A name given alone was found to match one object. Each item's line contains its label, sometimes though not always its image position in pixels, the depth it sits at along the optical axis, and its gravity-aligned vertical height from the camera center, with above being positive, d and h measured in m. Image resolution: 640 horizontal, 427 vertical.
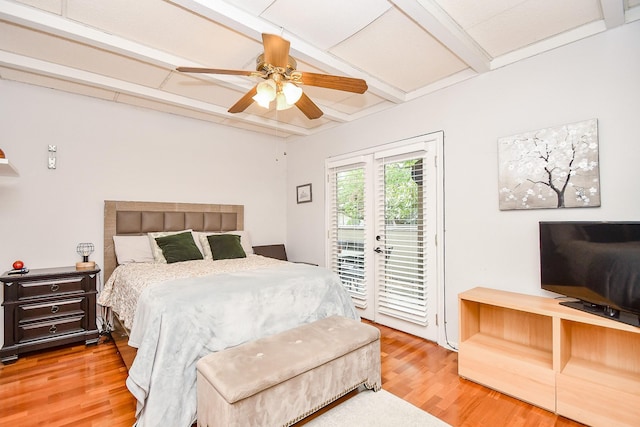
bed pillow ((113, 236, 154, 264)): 3.37 -0.32
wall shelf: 2.54 +0.48
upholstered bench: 1.61 -0.91
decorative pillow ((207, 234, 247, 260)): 3.66 -0.33
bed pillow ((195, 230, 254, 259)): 3.73 -0.29
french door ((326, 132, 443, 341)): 3.22 -0.14
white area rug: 1.96 -1.31
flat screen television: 1.89 -0.33
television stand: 1.88 -1.04
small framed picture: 4.75 +0.41
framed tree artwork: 2.23 +0.39
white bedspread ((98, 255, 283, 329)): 2.44 -0.48
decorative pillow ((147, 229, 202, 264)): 3.38 -0.30
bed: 1.82 -0.60
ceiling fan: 1.89 +0.96
